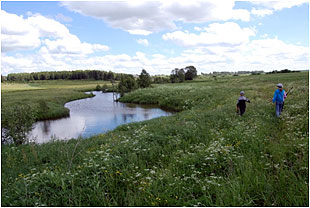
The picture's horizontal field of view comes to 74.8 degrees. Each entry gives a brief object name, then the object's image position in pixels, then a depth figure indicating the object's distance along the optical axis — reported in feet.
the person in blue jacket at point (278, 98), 37.73
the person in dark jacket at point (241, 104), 41.76
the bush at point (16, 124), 45.98
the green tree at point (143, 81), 250.16
